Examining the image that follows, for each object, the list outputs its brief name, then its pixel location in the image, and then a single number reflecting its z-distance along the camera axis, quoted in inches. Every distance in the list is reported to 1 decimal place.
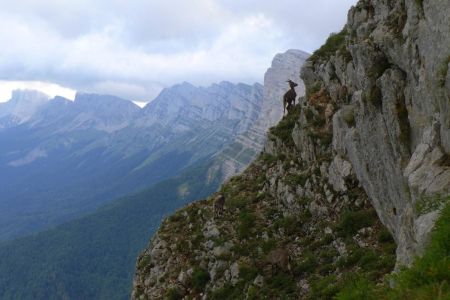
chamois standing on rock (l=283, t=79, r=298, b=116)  1640.0
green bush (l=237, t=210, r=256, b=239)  1227.2
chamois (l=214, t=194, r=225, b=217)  1391.5
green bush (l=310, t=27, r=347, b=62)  1529.3
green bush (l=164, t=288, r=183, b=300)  1230.9
